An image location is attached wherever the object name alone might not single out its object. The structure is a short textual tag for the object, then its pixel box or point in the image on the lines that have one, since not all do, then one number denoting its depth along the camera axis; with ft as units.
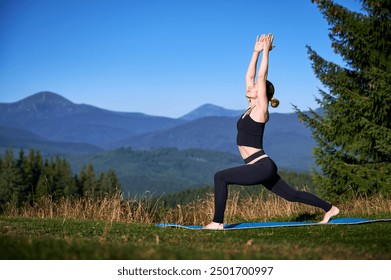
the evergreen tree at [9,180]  258.98
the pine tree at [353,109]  57.41
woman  24.94
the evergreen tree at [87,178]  298.54
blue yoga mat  27.30
